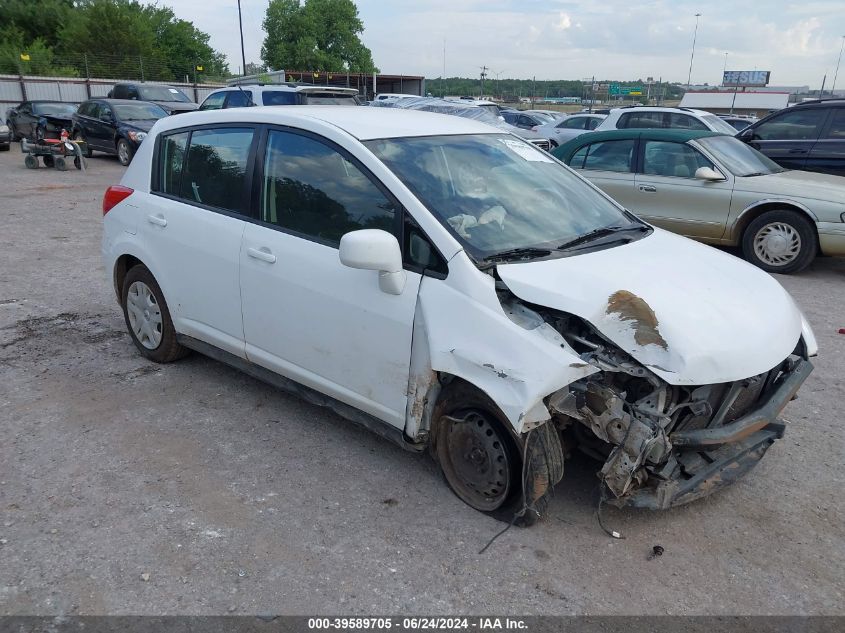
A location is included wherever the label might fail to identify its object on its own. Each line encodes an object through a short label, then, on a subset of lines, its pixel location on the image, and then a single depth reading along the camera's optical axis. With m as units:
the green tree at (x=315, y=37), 80.44
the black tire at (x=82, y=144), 18.21
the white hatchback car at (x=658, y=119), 13.08
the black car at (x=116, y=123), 16.91
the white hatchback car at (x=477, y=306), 2.83
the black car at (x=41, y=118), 19.81
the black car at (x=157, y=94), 20.91
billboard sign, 73.94
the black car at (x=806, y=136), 9.57
